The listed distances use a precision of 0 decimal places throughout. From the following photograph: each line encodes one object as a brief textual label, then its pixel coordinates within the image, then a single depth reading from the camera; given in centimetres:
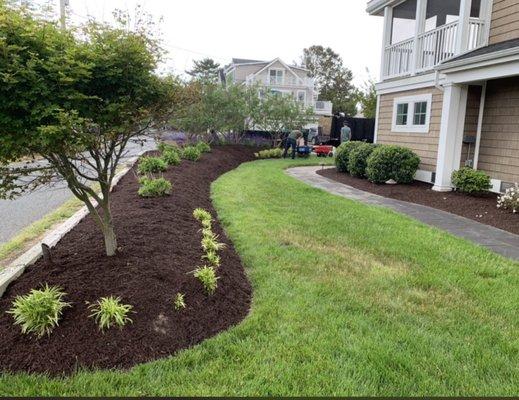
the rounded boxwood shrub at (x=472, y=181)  945
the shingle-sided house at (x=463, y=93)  929
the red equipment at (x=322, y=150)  2153
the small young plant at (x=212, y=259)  460
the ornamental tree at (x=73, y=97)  318
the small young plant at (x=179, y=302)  356
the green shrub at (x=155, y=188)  718
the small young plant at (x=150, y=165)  960
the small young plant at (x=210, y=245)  499
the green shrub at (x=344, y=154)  1412
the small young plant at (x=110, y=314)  318
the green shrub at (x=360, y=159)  1279
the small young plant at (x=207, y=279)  394
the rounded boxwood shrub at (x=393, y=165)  1138
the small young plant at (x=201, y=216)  638
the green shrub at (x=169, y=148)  1180
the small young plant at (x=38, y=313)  311
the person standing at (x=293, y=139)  2008
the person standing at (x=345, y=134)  2098
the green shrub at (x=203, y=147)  1563
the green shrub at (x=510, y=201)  788
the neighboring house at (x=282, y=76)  5025
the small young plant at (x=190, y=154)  1362
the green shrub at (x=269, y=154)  1977
